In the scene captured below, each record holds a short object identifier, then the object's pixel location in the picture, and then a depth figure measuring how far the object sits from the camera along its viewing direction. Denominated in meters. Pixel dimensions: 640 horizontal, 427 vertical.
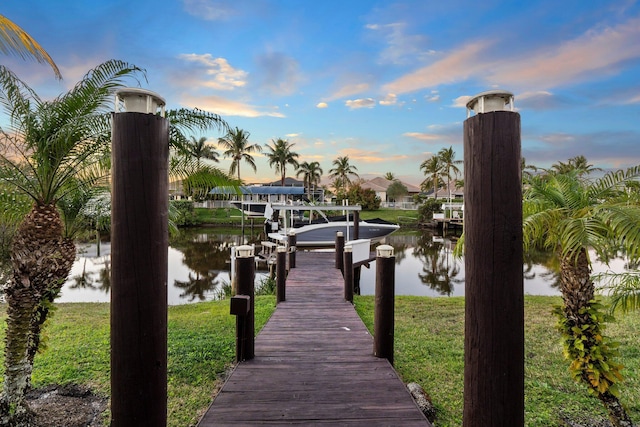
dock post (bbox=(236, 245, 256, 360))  3.95
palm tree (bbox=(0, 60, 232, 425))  3.37
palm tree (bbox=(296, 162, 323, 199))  55.16
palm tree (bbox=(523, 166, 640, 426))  2.81
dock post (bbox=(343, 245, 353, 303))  7.07
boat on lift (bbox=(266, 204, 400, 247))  14.70
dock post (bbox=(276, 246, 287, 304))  6.88
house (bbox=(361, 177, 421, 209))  64.65
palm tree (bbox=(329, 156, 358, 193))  60.88
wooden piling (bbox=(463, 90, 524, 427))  1.50
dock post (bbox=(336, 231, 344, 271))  10.40
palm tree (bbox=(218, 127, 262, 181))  42.28
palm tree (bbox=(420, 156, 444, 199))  52.78
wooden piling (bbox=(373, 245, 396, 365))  3.98
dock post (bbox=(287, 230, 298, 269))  10.95
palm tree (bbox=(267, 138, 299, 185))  48.00
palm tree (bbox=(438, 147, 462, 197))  50.84
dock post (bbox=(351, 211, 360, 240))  15.33
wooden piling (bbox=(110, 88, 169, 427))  1.46
